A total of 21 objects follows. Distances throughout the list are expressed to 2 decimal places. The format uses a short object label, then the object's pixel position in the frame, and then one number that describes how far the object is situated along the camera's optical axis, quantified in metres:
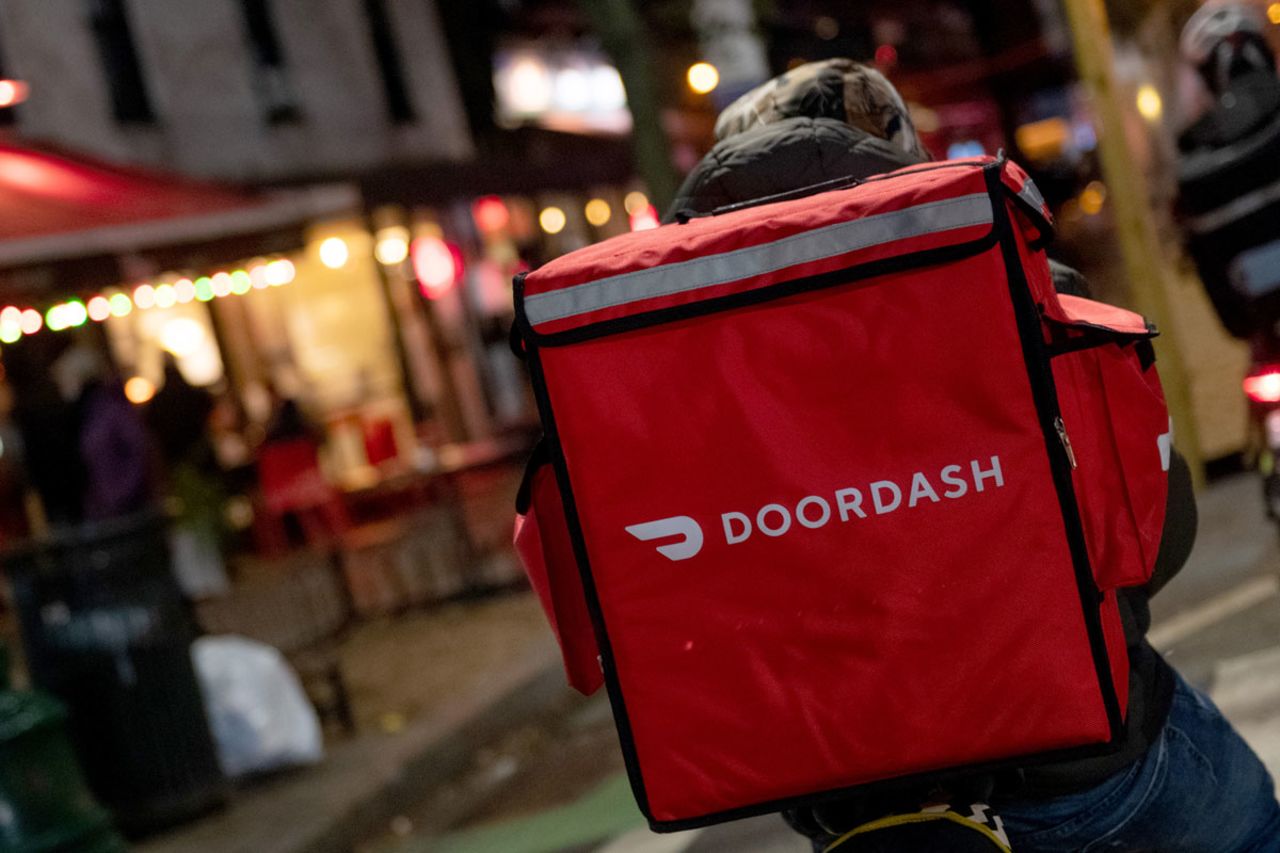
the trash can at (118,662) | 8.05
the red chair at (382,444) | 19.42
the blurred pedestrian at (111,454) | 12.27
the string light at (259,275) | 16.86
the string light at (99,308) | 14.52
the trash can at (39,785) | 6.14
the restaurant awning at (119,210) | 11.84
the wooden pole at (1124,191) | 9.61
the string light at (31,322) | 13.36
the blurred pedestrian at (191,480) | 15.64
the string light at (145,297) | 14.99
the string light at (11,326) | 12.26
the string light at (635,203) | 29.80
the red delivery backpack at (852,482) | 2.05
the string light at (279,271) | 17.02
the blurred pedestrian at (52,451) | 12.86
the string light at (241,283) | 16.38
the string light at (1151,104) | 25.80
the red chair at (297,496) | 15.81
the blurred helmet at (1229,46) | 6.15
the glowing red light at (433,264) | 21.11
